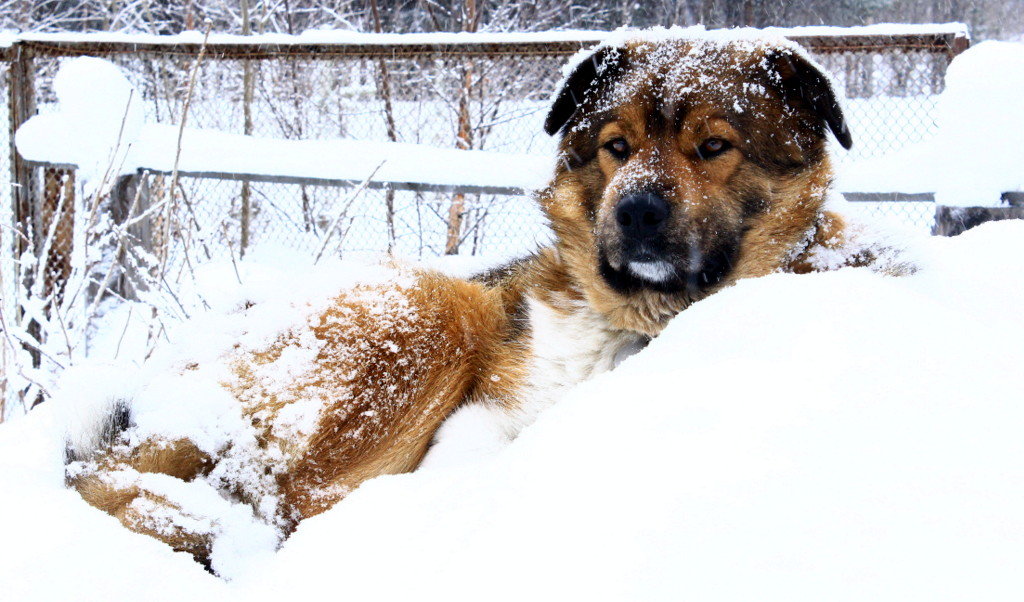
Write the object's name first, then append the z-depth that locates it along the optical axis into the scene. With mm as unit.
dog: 2043
